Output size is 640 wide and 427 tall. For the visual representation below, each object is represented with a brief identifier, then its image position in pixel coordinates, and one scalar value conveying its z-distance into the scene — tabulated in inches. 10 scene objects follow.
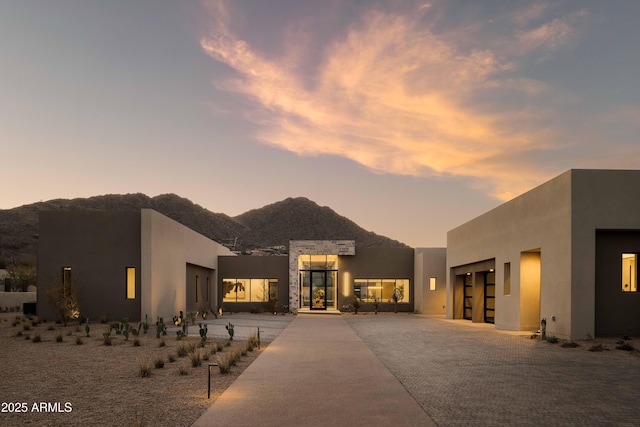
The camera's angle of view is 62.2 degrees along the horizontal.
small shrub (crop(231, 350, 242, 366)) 453.6
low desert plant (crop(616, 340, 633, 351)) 567.5
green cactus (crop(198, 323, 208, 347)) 615.5
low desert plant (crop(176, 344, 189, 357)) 529.7
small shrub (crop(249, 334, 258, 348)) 573.6
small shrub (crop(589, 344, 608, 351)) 568.7
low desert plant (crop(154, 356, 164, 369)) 443.5
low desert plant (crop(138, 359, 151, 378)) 406.9
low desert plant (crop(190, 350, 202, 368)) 452.4
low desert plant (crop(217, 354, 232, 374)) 415.2
